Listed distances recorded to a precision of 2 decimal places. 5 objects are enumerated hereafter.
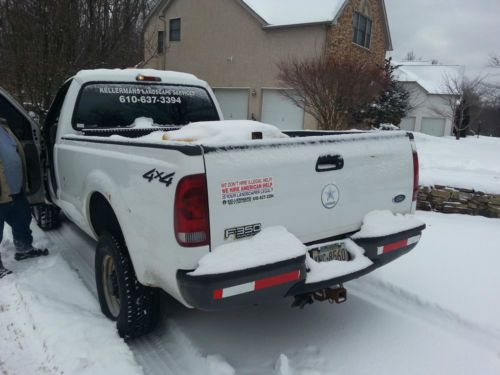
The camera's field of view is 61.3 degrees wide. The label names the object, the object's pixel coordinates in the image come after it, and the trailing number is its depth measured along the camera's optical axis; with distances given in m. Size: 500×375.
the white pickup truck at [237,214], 2.38
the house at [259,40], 18.77
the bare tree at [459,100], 30.45
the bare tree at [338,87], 13.05
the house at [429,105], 31.91
